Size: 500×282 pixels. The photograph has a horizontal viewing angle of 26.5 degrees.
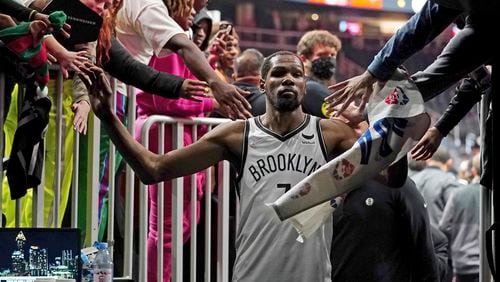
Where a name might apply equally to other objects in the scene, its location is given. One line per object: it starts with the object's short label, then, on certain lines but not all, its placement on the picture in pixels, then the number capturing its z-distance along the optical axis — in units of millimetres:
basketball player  4824
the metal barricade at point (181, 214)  5469
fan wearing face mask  5750
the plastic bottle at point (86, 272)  4500
